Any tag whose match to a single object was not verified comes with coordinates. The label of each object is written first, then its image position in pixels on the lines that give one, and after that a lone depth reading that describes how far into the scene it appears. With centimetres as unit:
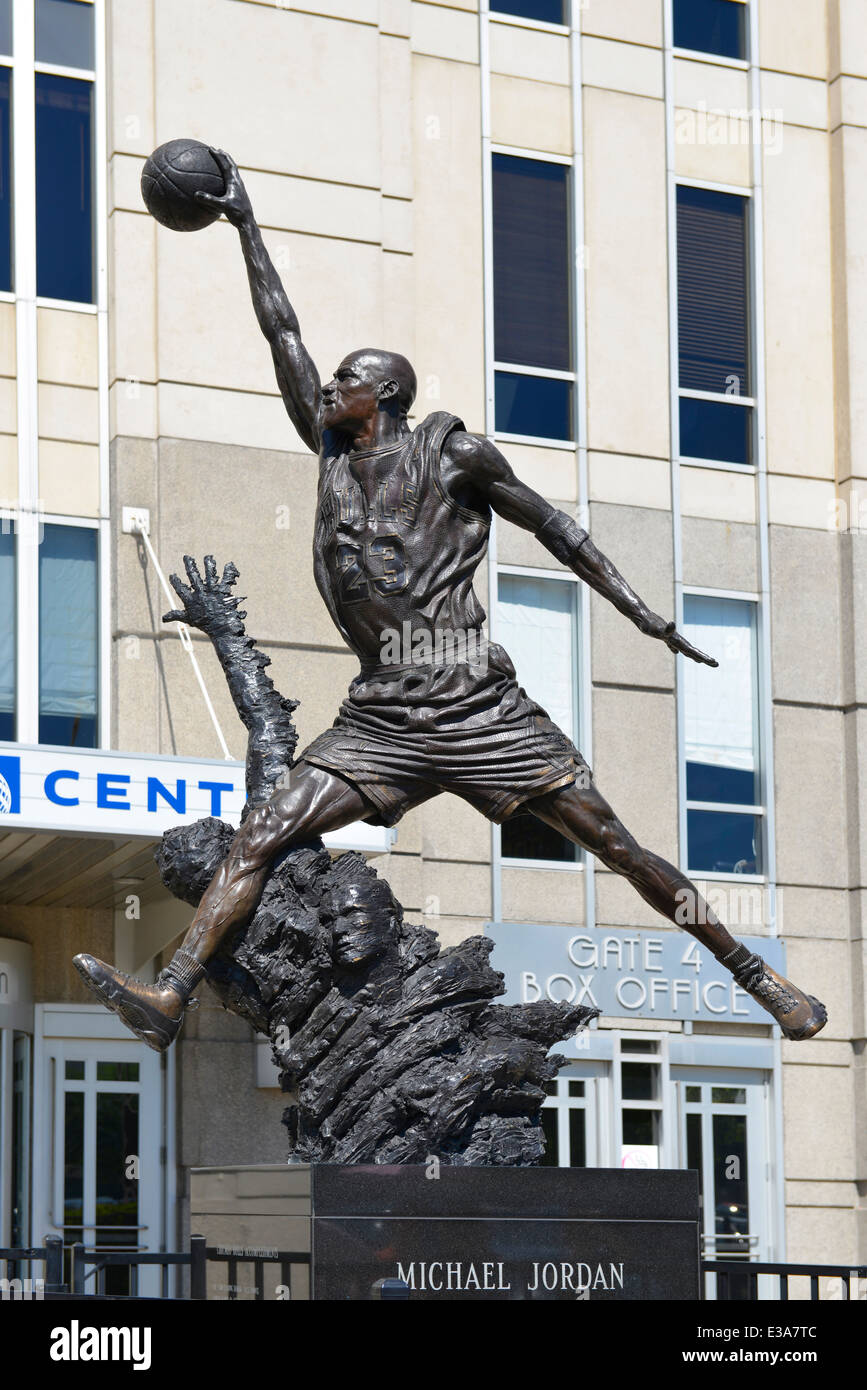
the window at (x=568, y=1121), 1660
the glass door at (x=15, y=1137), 1477
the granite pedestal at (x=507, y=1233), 650
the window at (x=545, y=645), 1697
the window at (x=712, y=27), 1853
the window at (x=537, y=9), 1773
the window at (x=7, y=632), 1520
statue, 730
